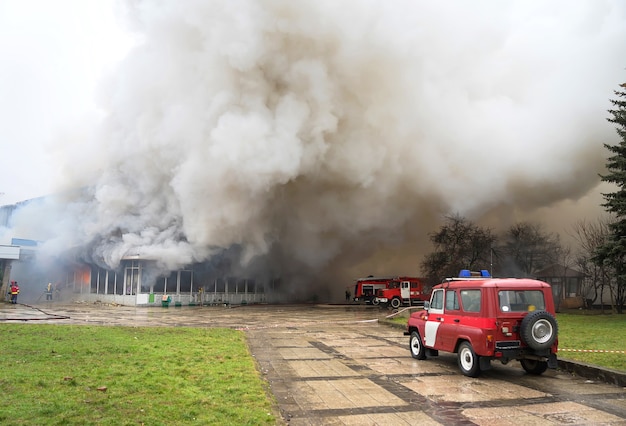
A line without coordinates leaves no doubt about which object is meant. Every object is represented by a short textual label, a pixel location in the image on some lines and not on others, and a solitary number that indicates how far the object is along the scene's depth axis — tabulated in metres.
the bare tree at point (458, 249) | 35.06
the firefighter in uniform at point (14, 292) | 31.92
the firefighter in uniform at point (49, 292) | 38.53
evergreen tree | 21.06
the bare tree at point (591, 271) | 34.69
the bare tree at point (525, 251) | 38.72
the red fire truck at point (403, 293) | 39.09
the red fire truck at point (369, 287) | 41.68
